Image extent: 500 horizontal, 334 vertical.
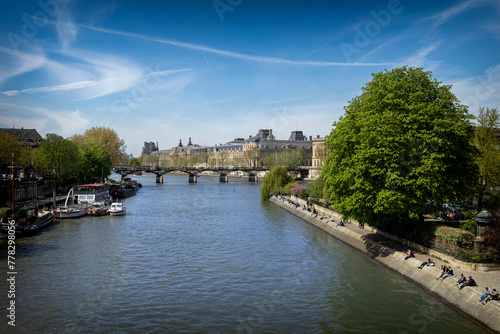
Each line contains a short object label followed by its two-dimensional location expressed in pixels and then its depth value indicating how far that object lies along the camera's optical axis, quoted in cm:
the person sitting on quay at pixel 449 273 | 2287
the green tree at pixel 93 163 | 8062
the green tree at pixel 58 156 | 7125
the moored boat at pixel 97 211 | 5639
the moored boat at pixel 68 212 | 5244
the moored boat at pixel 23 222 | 3741
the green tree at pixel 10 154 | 6463
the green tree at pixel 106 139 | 11134
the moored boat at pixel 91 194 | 6102
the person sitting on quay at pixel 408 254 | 2759
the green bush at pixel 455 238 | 2539
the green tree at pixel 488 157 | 3516
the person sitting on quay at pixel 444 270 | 2309
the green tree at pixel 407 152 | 2836
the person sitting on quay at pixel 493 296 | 1937
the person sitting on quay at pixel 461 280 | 2150
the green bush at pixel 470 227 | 2818
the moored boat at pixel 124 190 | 8331
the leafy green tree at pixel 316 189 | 5845
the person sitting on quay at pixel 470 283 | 2114
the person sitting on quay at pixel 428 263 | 2520
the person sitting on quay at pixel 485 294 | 1950
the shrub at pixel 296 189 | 7261
